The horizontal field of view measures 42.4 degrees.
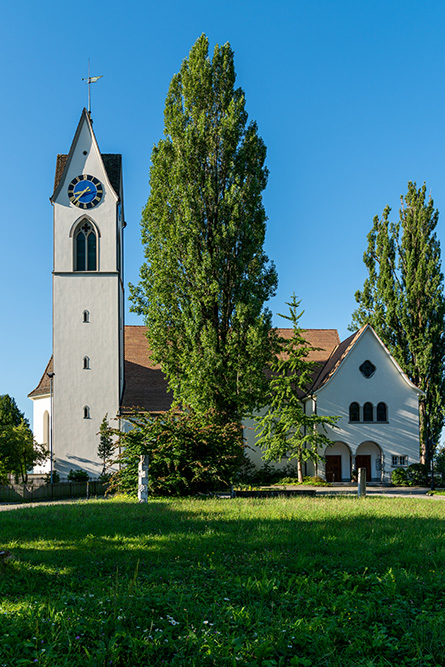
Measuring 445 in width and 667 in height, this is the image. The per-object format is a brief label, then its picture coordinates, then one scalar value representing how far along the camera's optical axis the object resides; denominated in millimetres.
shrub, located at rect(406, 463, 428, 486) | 36625
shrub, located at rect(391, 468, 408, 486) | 36844
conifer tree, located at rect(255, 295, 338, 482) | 33969
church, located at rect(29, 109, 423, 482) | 38156
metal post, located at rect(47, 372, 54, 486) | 37141
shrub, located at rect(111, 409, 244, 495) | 19734
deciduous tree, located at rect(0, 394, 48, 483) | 35812
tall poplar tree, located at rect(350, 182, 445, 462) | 39625
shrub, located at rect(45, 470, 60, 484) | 36938
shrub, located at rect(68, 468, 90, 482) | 36594
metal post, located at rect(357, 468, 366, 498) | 20984
